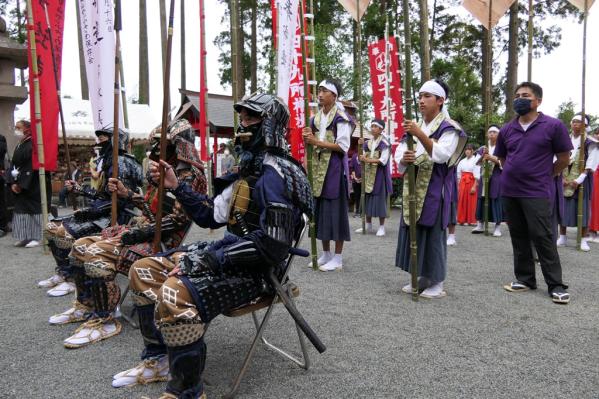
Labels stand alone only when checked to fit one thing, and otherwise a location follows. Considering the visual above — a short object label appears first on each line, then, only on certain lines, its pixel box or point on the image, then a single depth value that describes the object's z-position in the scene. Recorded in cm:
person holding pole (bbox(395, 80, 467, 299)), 409
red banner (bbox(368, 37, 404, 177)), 984
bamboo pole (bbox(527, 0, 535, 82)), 589
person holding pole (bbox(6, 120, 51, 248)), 712
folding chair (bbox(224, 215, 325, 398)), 242
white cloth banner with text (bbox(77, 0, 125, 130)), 524
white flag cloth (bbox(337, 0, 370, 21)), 668
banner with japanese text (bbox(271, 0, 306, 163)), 514
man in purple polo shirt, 427
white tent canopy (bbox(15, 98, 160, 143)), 1474
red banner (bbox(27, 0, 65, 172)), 593
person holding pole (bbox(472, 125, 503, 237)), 806
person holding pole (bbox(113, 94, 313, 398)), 222
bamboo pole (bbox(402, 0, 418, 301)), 406
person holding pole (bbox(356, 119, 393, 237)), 888
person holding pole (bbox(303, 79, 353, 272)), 538
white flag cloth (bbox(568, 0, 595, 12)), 619
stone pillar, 909
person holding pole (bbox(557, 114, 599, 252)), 693
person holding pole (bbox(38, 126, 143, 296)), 427
